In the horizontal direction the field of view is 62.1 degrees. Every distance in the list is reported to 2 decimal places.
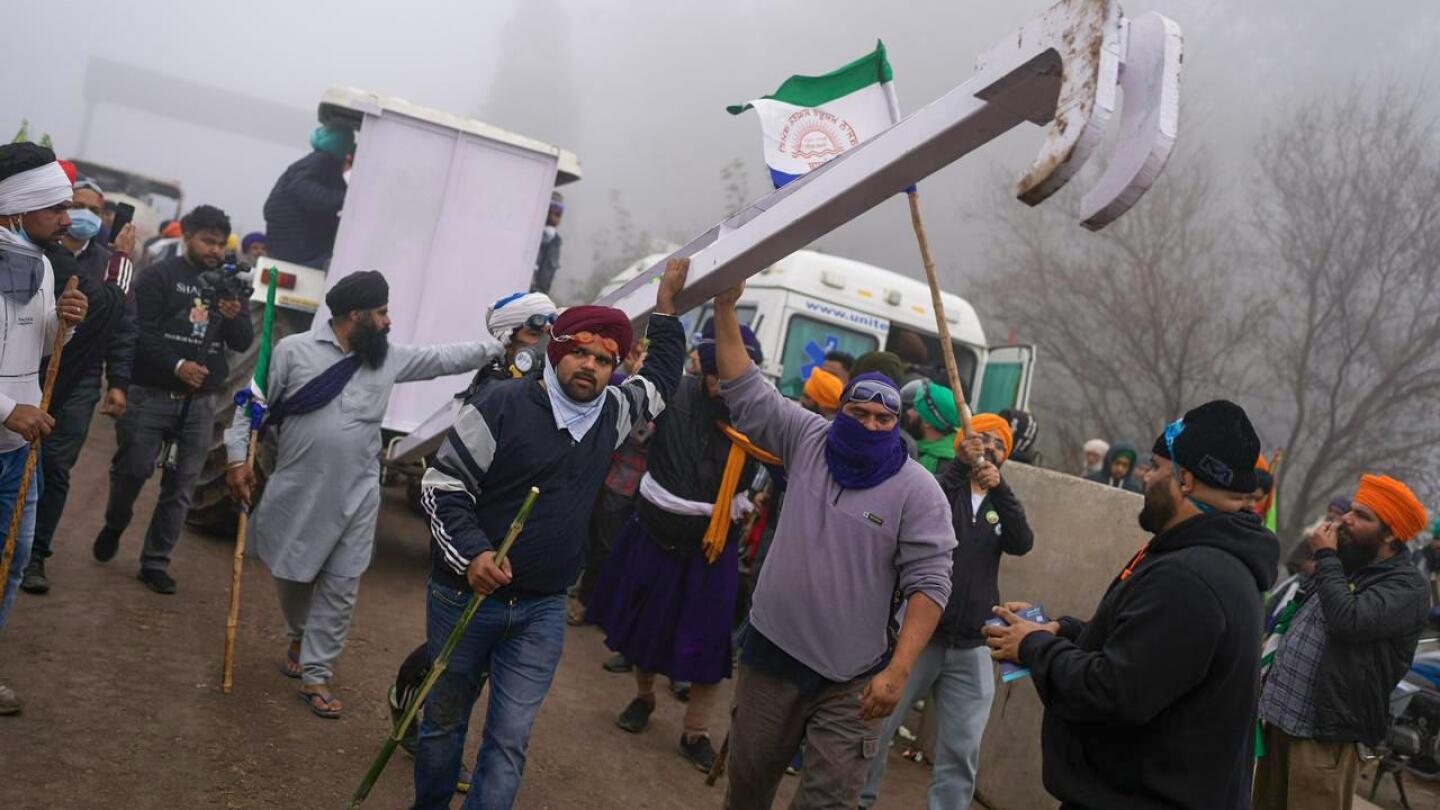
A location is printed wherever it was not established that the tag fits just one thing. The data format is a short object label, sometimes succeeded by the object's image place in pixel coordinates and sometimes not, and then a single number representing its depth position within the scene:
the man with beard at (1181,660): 2.85
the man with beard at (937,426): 5.92
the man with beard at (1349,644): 4.86
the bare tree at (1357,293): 15.14
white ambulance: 10.19
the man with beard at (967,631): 5.25
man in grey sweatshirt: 4.03
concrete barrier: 6.16
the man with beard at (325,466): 5.47
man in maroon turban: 3.87
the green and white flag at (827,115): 4.21
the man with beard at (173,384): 6.69
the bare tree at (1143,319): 17.70
